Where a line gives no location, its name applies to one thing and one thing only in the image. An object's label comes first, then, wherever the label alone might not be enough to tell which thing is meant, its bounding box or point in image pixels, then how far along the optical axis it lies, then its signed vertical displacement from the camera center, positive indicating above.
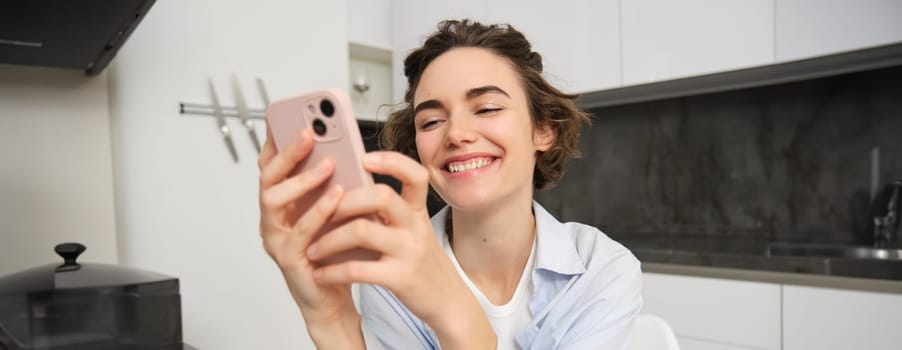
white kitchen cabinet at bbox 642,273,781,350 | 1.36 -0.42
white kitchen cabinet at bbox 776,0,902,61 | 1.30 +0.29
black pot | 0.76 -0.20
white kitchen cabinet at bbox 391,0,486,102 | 2.13 +0.56
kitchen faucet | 1.56 -0.22
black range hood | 0.84 +0.24
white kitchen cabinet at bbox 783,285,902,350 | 1.19 -0.39
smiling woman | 0.42 -0.07
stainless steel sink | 1.51 -0.31
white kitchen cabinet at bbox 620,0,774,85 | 1.49 +0.32
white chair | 0.83 -0.28
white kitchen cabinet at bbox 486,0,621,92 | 1.77 +0.39
